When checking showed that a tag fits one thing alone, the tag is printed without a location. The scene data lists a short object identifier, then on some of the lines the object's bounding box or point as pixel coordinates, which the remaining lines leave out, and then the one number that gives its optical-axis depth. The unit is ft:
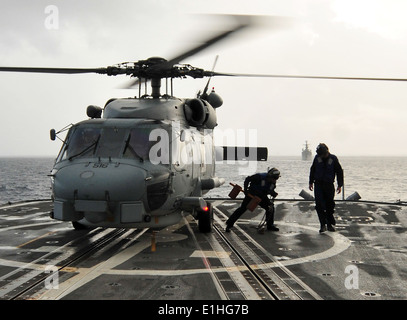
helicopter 25.29
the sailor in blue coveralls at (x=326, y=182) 34.78
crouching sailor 34.47
